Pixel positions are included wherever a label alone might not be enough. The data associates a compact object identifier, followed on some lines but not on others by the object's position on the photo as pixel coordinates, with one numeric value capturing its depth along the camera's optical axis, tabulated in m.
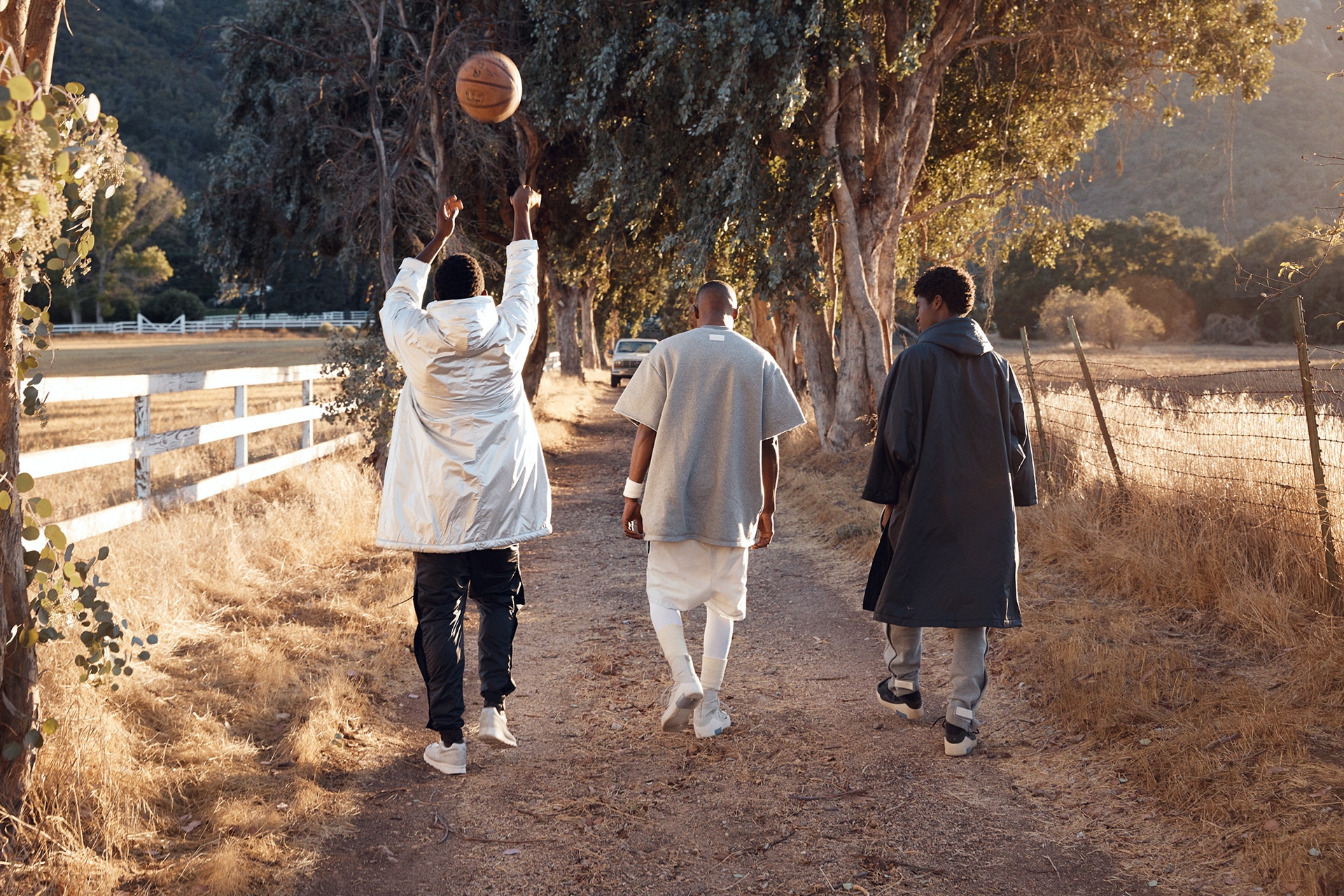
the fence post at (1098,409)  7.88
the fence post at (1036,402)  9.39
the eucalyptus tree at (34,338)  3.04
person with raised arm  4.48
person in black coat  4.64
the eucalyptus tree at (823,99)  11.18
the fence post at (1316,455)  5.44
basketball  6.94
